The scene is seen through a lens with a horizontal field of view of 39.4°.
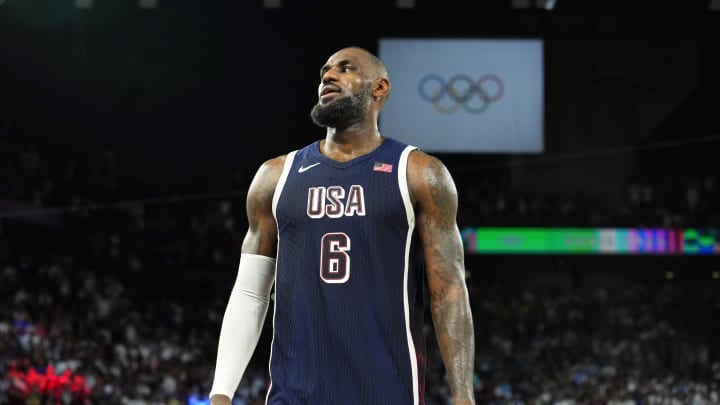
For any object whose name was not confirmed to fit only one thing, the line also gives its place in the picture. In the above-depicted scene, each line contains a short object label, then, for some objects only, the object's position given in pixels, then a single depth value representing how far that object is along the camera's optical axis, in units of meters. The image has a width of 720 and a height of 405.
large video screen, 29.22
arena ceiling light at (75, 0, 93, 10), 18.70
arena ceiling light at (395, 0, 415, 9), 18.91
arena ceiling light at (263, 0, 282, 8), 18.98
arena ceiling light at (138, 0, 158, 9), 19.27
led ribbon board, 27.58
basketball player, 3.52
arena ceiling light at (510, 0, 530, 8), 20.22
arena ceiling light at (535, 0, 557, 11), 20.03
